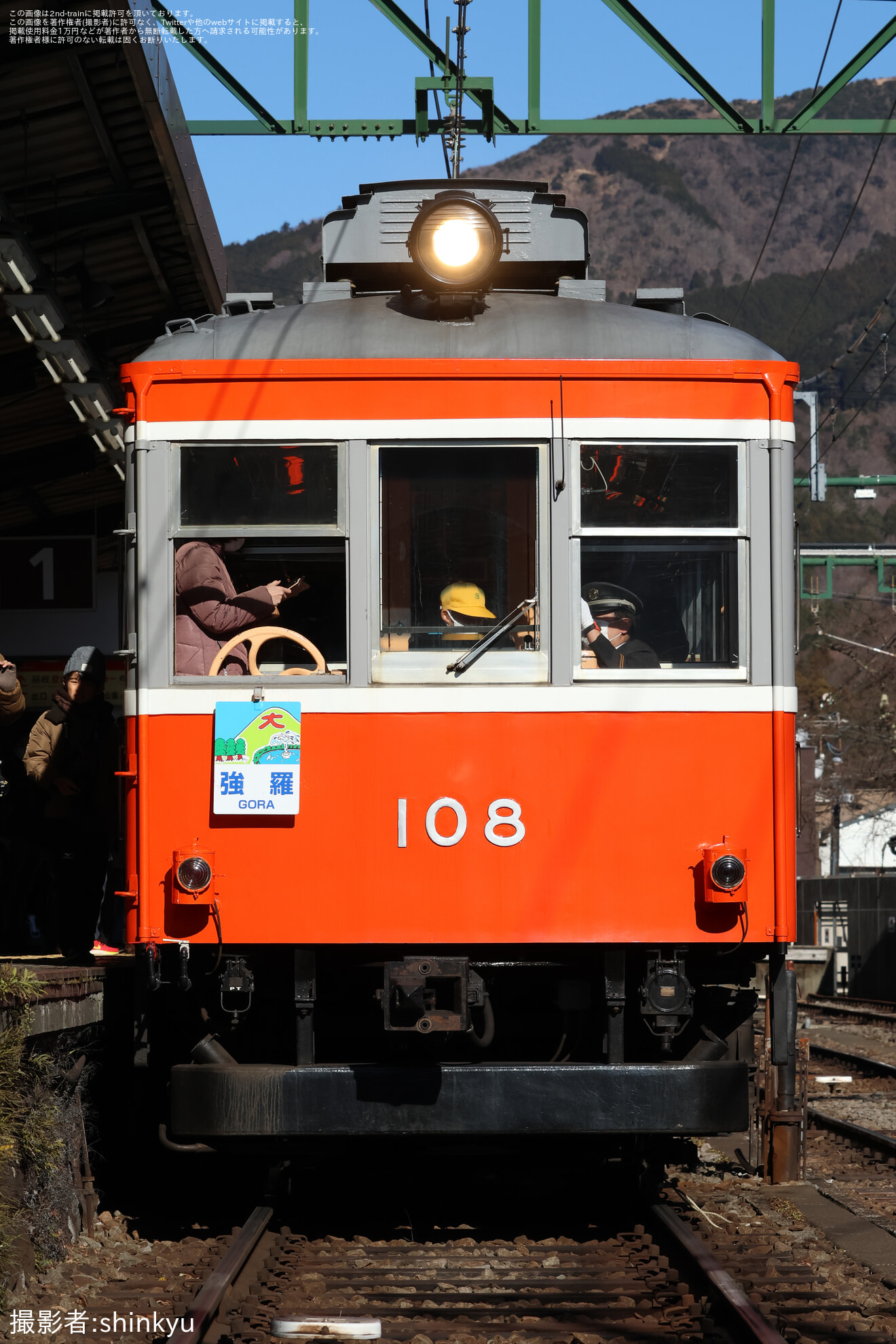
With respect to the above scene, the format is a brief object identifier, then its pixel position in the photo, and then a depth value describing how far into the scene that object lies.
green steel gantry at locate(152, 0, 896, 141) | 21.00
